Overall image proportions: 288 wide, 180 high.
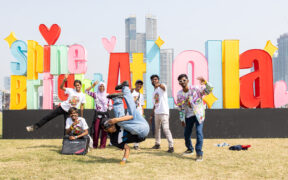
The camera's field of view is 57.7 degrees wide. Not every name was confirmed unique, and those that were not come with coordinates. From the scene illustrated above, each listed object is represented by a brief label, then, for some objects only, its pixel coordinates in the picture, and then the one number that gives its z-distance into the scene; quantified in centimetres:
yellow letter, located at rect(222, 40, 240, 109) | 952
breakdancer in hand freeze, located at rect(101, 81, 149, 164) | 478
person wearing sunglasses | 539
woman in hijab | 700
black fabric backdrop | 929
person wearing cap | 693
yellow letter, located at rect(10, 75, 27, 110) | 969
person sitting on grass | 636
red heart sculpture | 971
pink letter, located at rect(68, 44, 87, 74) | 964
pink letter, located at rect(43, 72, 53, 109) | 978
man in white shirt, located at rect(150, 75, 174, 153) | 639
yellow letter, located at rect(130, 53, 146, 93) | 952
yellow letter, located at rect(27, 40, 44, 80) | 984
